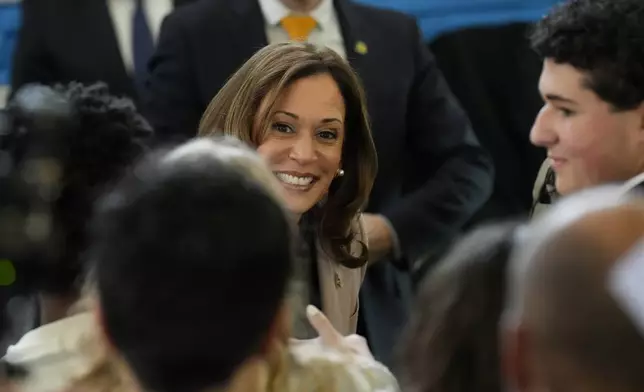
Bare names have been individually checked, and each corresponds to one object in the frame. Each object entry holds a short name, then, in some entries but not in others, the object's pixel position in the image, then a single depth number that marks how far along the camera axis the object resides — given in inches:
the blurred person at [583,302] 169.1
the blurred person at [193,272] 188.4
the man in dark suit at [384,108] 226.0
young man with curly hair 213.9
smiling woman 218.2
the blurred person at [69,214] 200.6
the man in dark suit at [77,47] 232.3
